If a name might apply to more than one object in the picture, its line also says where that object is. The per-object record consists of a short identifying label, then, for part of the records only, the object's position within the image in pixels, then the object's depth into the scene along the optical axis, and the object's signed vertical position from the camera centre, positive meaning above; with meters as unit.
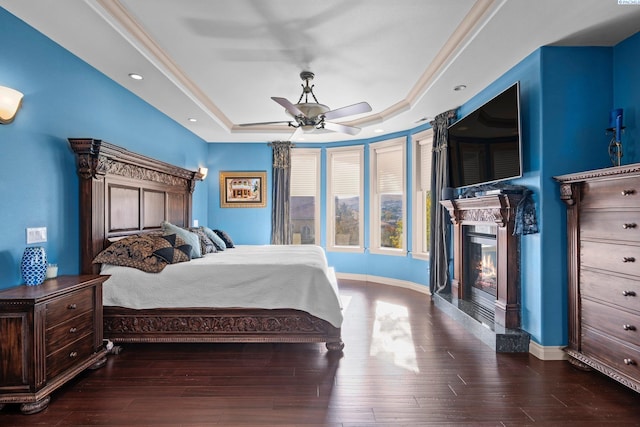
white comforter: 2.93 -0.66
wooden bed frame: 2.92 -0.94
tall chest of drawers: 2.16 -0.41
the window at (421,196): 5.24 +0.28
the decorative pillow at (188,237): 3.52 -0.24
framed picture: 6.29 +0.49
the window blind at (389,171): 5.71 +0.77
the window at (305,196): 6.39 +0.35
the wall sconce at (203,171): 5.57 +0.76
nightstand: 1.99 -0.81
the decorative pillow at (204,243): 3.93 -0.35
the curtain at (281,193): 6.19 +0.40
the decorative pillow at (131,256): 2.95 -0.38
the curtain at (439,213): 4.44 +0.00
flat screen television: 2.98 +0.74
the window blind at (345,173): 6.22 +0.78
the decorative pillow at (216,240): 4.38 -0.34
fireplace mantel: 3.02 -0.40
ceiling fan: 3.23 +1.04
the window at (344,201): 6.21 +0.25
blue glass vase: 2.29 -0.35
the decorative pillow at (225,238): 4.79 -0.35
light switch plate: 2.46 -0.15
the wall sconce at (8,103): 2.18 +0.76
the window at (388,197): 5.67 +0.30
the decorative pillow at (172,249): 3.09 -0.34
